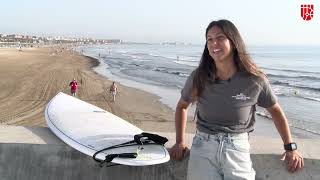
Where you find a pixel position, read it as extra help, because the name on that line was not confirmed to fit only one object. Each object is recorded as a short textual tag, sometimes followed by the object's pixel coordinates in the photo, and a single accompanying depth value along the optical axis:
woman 2.07
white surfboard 2.29
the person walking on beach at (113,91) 15.99
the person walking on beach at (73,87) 15.67
